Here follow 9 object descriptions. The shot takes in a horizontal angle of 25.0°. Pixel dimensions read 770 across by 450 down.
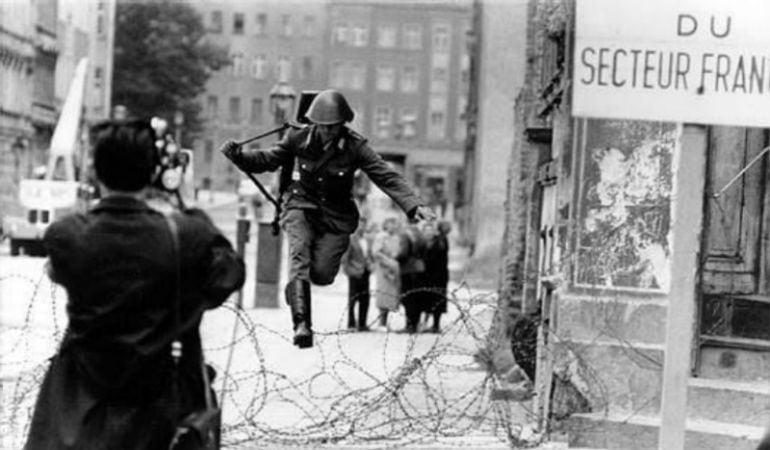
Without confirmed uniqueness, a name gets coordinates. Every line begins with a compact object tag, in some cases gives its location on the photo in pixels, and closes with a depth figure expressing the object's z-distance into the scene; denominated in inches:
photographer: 226.7
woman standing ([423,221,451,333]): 922.7
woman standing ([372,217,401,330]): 903.1
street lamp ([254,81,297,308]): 1068.5
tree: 3361.2
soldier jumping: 370.6
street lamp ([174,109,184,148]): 2762.8
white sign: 252.8
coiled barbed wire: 406.3
